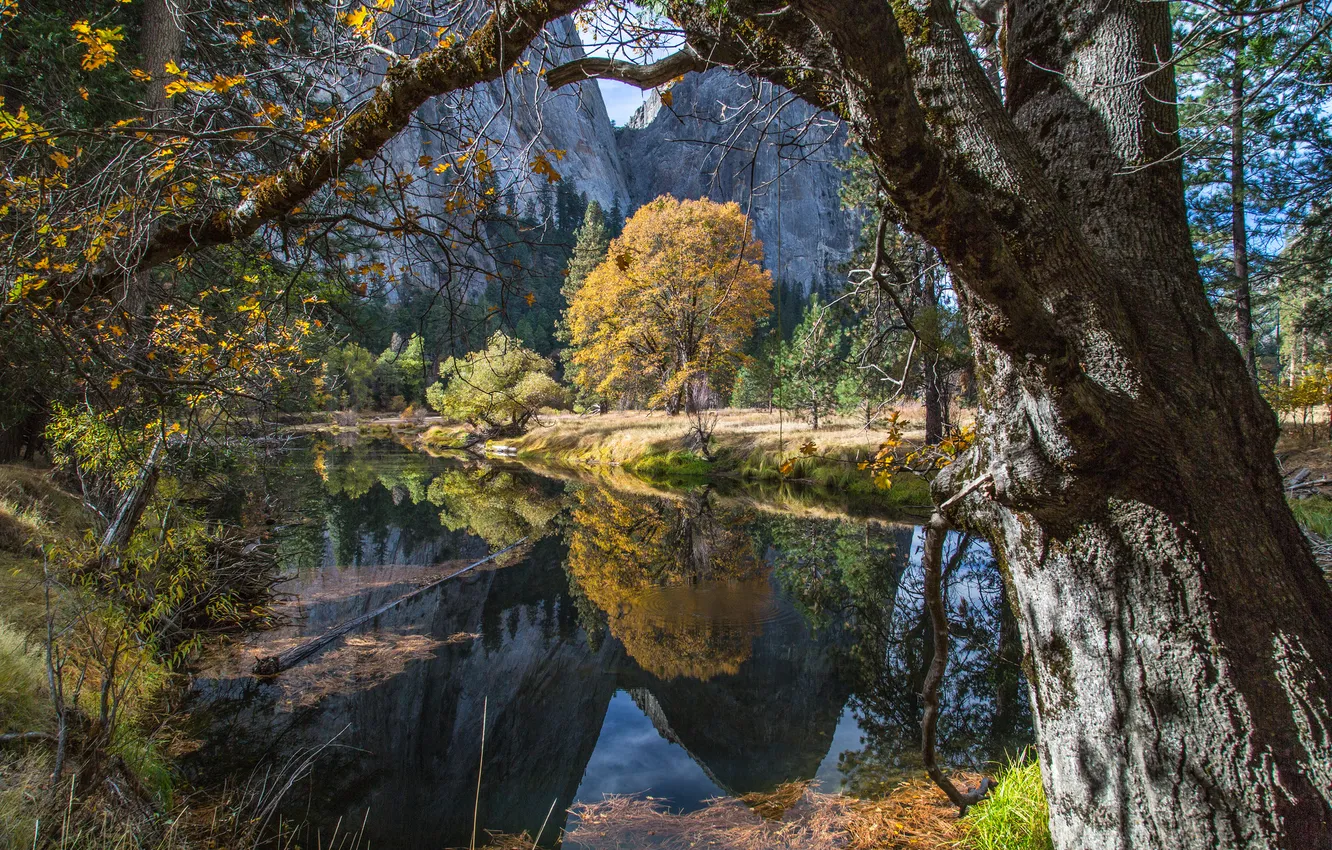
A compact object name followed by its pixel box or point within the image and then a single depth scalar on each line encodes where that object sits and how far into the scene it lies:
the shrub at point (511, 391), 28.25
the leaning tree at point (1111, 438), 1.58
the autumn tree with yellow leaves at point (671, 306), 21.25
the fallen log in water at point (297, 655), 5.64
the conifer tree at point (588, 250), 39.60
